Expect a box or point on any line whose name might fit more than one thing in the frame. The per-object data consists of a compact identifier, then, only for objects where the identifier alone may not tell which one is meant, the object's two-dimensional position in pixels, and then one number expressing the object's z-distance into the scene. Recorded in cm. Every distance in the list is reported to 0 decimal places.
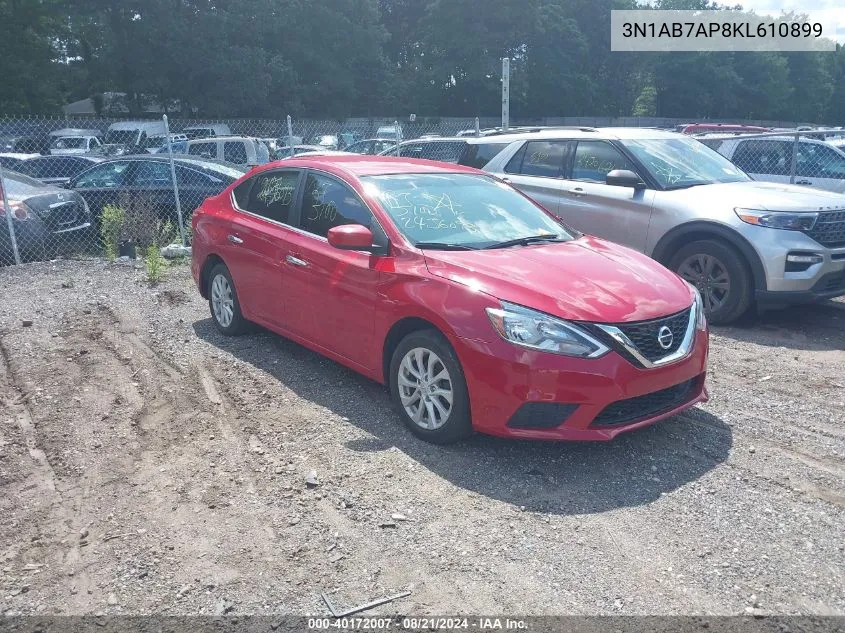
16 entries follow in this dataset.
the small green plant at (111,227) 1034
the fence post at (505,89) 1189
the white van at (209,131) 2353
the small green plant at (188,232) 1132
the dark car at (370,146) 1950
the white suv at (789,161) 1159
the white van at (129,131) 2392
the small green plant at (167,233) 1097
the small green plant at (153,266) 912
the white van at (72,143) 2270
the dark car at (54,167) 1470
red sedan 398
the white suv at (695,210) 668
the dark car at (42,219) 1020
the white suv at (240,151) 1501
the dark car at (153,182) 1158
